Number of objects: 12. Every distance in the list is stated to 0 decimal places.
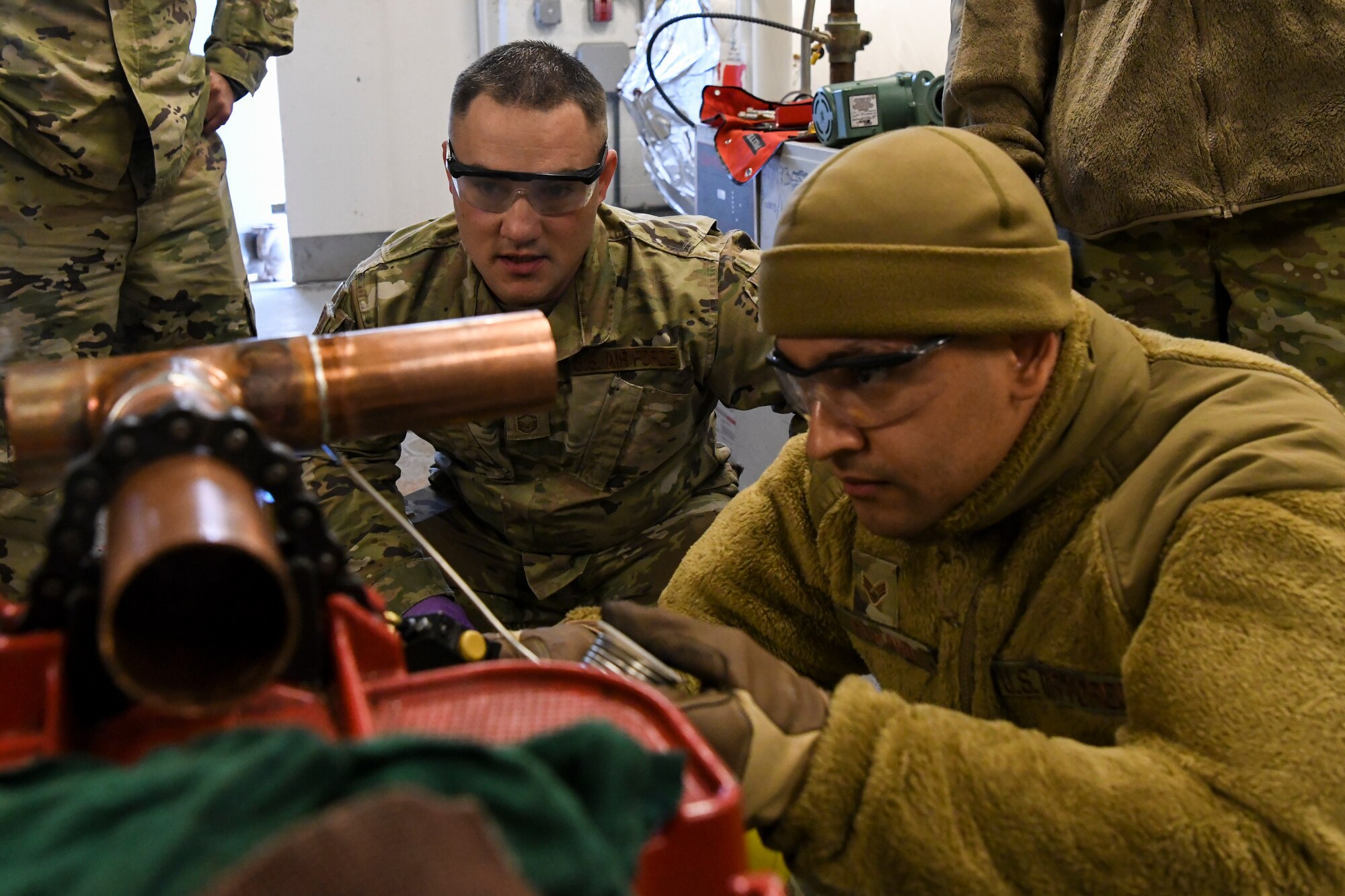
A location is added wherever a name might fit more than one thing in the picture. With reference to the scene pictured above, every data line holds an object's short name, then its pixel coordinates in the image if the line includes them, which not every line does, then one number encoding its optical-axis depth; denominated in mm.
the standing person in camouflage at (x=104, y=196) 2389
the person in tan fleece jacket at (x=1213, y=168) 1933
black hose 3599
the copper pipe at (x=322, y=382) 740
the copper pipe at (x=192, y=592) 563
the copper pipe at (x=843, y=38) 3402
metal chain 620
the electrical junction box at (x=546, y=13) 6176
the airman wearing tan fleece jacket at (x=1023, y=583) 961
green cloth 430
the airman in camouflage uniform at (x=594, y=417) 2244
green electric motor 2838
